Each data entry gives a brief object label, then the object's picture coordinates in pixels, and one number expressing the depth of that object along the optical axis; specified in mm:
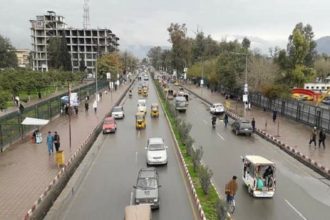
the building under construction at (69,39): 158000
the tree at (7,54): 137125
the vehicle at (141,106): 47828
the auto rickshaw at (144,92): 81156
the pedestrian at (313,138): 29439
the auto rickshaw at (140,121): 39562
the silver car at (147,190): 16750
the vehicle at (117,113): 46500
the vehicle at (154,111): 48156
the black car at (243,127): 35469
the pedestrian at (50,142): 26234
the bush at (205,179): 18109
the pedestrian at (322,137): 29078
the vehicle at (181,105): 53650
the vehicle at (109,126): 36906
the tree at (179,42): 130750
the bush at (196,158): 22291
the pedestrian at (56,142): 25953
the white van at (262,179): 18469
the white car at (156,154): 24438
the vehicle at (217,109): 51272
